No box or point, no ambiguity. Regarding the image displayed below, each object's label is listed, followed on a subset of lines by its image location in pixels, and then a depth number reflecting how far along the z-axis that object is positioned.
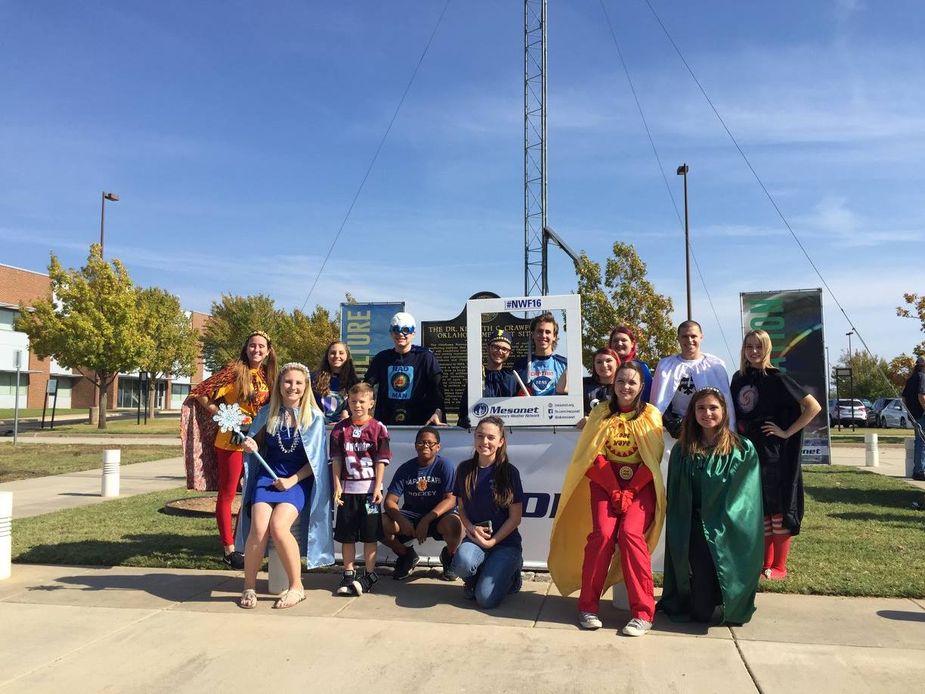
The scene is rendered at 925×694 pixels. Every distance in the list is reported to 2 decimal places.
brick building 45.09
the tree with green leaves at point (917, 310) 27.13
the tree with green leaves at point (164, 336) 31.72
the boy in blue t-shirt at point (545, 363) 5.74
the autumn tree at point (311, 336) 24.94
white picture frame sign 5.66
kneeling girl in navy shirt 4.96
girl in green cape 4.39
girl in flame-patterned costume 5.92
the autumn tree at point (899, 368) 31.41
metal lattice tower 23.03
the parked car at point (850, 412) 34.91
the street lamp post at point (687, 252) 27.23
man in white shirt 5.23
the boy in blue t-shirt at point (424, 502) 5.35
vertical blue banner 11.56
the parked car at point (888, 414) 34.53
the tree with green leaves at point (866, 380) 53.00
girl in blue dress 4.98
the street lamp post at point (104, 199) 33.28
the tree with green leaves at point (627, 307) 23.48
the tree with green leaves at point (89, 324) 28.34
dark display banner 12.16
